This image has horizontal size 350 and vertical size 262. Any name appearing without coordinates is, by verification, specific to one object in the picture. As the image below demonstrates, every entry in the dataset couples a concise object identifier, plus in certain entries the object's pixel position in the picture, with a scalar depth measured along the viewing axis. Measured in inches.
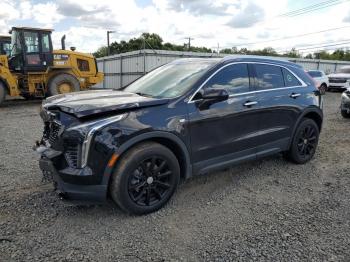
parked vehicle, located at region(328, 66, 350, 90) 794.8
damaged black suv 124.9
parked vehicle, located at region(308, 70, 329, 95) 768.3
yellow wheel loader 495.9
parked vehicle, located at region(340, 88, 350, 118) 384.8
